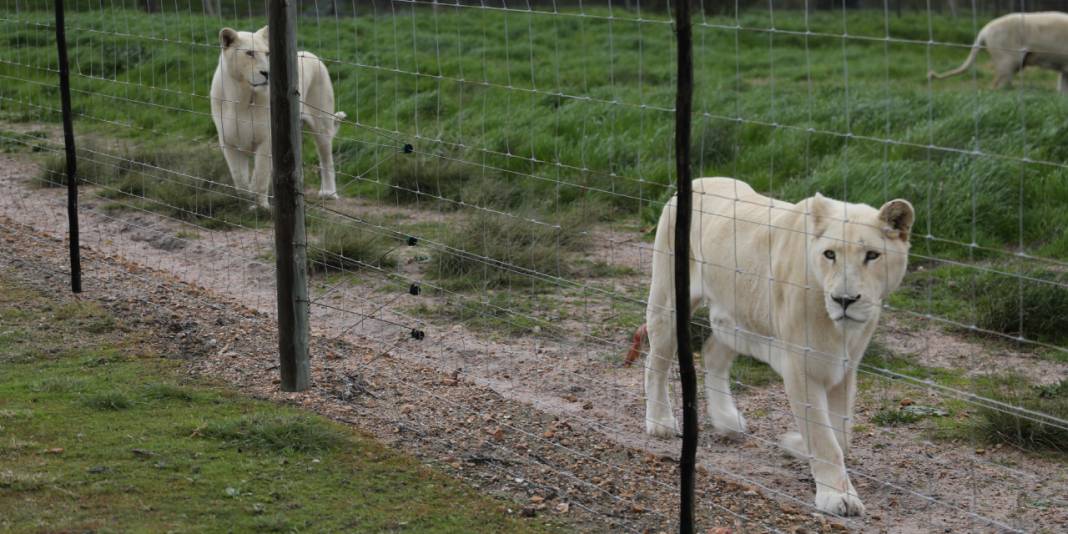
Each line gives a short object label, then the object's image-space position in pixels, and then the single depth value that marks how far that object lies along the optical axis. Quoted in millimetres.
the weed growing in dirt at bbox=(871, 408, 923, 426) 6215
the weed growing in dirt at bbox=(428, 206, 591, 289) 8562
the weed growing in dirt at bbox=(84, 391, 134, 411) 5660
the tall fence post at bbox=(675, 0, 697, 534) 3805
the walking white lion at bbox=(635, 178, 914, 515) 4949
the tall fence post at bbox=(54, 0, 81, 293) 7750
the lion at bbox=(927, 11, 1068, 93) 16672
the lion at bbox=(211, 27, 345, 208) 10688
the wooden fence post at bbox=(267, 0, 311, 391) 5824
